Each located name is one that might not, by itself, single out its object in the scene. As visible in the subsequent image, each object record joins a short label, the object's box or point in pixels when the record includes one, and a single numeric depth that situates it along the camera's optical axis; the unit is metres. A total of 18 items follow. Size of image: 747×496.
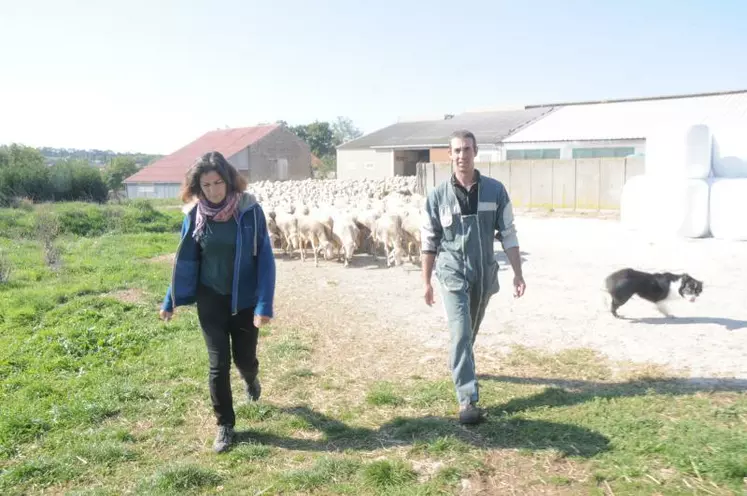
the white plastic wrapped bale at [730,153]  13.21
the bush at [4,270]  11.51
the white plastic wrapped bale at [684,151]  13.36
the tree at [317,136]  71.19
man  4.50
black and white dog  6.97
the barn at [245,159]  44.03
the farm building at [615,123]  27.70
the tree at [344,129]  90.99
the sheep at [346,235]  12.48
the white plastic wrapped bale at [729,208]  12.69
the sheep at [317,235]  13.09
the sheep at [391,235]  12.05
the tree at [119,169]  52.37
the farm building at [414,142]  35.91
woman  4.32
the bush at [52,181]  28.23
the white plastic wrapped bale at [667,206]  13.27
